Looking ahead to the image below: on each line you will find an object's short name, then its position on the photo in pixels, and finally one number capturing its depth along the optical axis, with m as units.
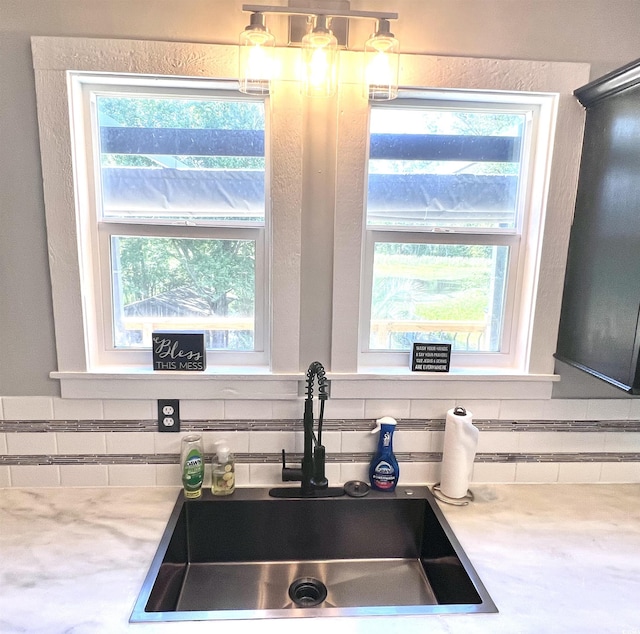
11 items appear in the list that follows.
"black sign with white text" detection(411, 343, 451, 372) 1.43
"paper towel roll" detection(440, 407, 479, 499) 1.36
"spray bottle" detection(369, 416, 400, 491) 1.39
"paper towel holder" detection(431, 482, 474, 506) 1.37
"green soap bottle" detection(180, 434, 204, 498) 1.35
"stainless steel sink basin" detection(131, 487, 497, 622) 1.24
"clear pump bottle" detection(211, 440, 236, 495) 1.36
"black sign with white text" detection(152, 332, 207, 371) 1.38
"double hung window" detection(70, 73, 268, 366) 1.36
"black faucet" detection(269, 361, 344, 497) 1.31
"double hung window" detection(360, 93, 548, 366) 1.42
